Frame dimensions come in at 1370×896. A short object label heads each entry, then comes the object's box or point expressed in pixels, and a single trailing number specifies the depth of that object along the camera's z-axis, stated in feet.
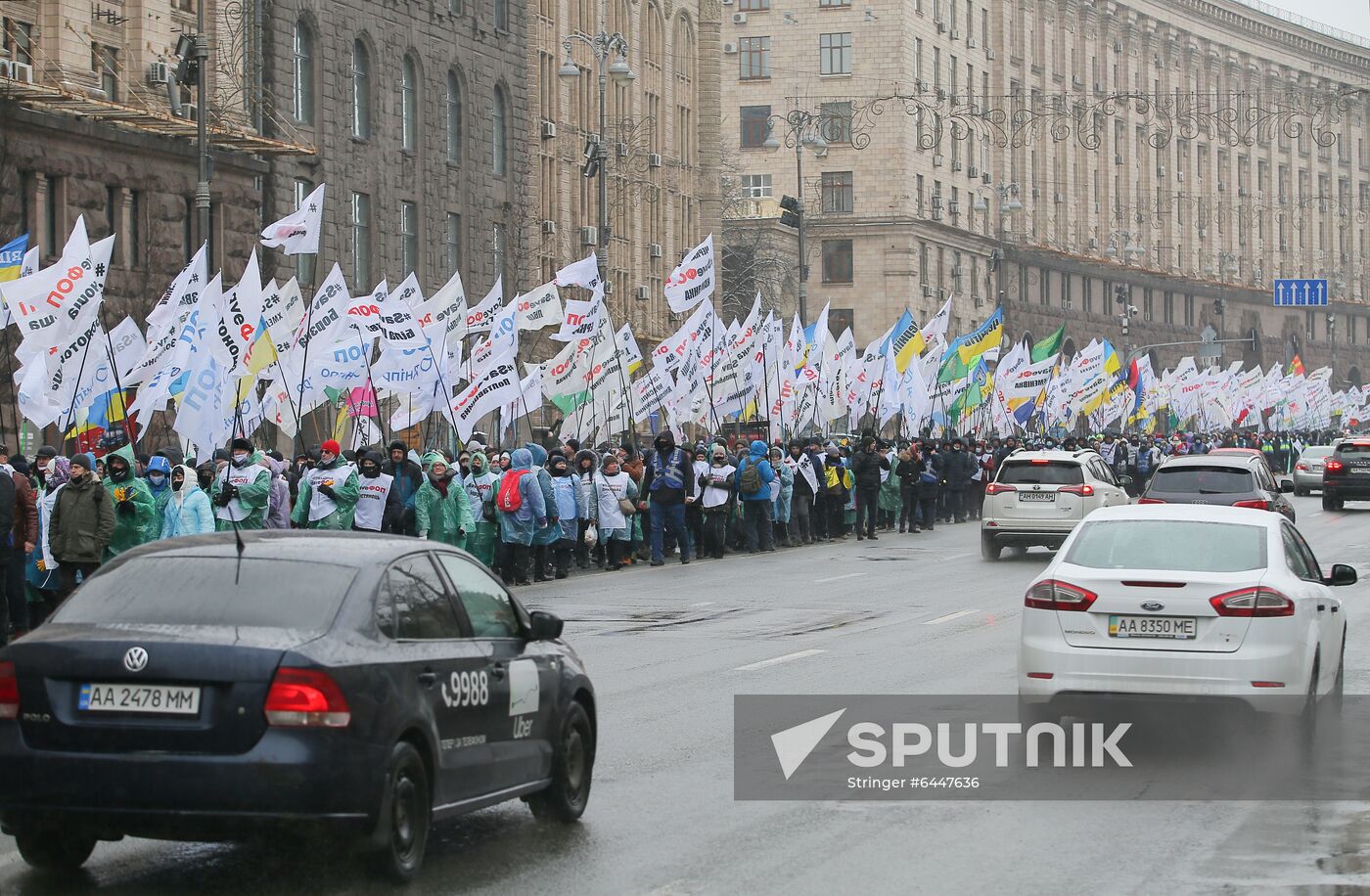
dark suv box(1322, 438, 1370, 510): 157.58
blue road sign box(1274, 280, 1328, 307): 307.99
